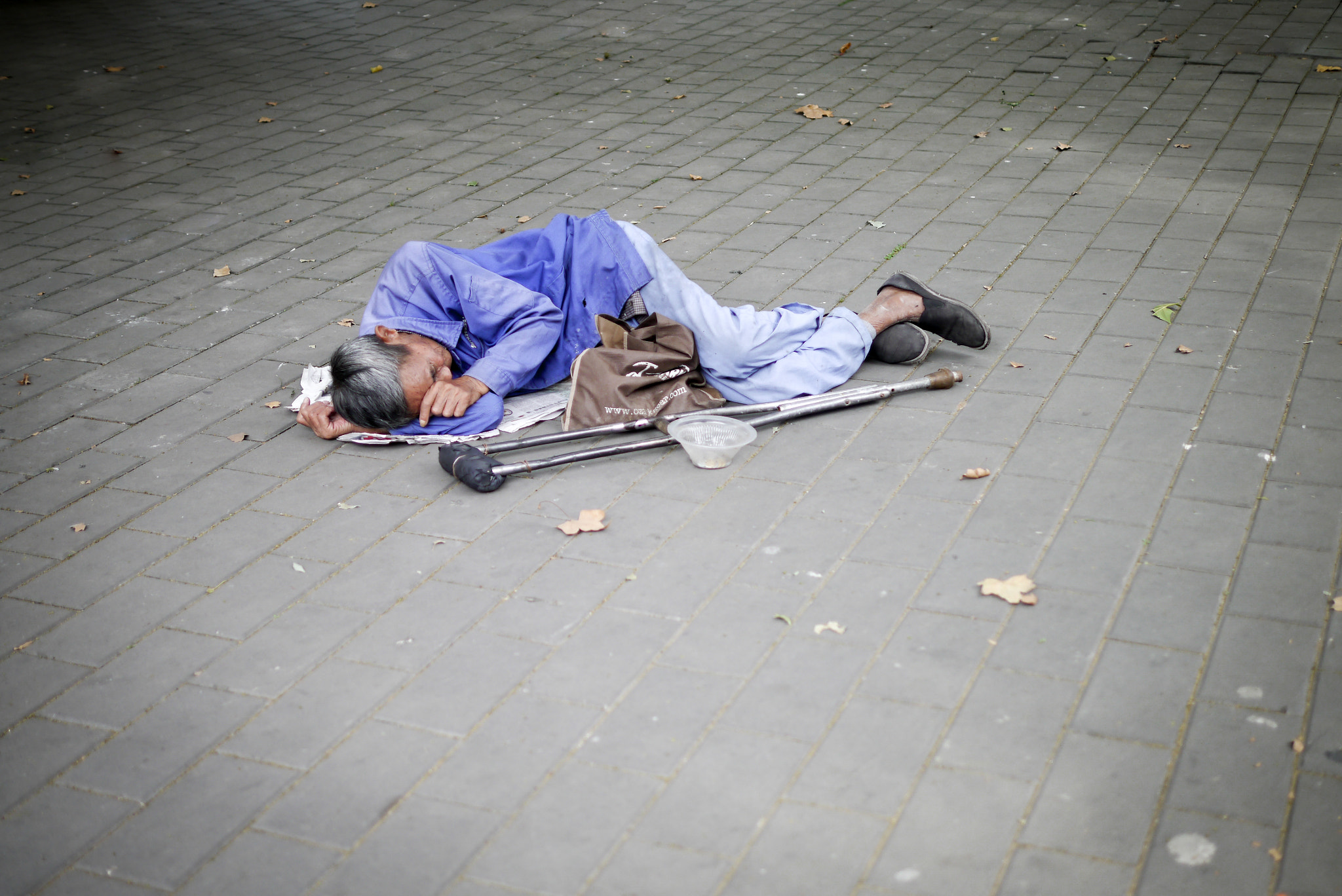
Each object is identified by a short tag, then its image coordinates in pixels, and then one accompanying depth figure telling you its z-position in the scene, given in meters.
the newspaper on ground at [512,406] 4.43
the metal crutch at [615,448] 4.03
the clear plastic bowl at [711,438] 4.12
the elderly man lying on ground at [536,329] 4.34
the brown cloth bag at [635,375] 4.34
